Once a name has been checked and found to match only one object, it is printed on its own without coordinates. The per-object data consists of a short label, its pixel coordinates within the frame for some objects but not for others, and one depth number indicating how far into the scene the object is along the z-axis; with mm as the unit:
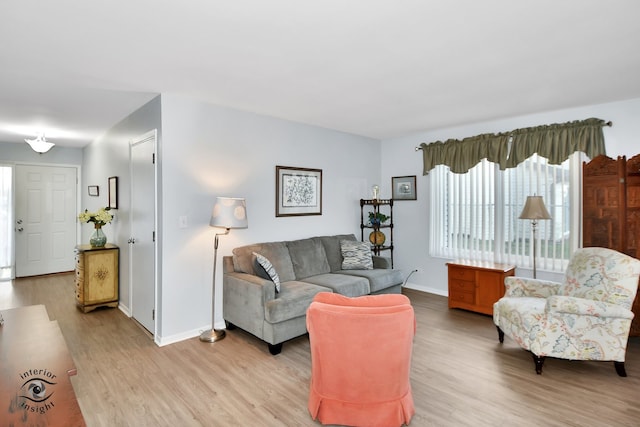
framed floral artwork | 4375
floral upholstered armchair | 2662
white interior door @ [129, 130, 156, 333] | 3572
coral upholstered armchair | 1951
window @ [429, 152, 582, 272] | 4031
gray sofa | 3194
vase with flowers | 4527
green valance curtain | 3826
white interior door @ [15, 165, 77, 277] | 6207
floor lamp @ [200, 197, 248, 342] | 3367
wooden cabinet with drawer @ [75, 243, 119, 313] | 4320
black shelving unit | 5391
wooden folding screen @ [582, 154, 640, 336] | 3352
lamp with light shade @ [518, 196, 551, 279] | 3818
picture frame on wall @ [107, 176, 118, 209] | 4660
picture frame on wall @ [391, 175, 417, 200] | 5488
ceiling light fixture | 4477
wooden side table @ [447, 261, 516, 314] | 4098
